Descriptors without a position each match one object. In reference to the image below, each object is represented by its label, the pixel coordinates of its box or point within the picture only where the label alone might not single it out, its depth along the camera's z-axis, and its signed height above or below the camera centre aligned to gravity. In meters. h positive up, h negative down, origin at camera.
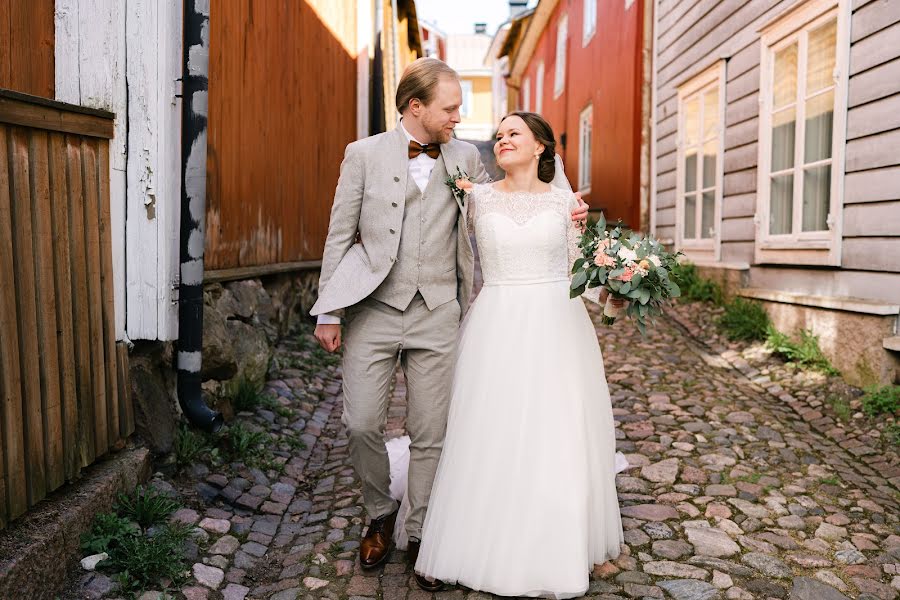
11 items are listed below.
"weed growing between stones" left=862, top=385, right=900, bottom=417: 4.65 -0.93
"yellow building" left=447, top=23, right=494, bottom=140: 37.31 +8.41
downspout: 3.52 +0.37
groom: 2.98 -0.12
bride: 2.76 -0.65
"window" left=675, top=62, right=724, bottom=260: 8.00 +0.98
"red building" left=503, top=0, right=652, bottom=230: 10.53 +2.69
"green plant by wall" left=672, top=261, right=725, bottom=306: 7.73 -0.40
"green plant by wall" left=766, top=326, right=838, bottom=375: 5.62 -0.76
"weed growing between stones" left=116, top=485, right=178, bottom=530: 3.02 -1.04
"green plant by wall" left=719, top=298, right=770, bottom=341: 6.62 -0.63
